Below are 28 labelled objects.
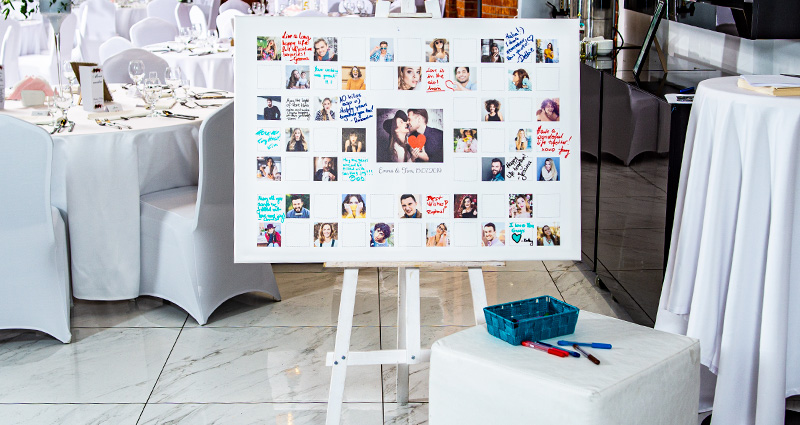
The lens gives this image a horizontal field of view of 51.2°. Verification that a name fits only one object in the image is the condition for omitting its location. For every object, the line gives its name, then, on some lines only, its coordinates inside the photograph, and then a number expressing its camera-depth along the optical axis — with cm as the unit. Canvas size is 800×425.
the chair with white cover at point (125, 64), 470
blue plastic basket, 192
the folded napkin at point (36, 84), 393
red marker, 186
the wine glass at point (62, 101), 360
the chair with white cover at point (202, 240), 322
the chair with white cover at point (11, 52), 677
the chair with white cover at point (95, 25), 816
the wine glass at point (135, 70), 401
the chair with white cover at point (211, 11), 930
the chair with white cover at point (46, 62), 697
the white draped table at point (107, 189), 331
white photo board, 212
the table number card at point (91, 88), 372
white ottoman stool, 172
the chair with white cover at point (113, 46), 591
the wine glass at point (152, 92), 364
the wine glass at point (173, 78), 411
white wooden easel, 219
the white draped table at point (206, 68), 554
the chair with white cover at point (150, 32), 691
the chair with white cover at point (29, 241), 292
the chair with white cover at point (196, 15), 794
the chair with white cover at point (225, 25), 668
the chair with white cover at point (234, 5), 897
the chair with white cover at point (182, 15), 891
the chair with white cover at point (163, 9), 920
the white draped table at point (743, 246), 211
